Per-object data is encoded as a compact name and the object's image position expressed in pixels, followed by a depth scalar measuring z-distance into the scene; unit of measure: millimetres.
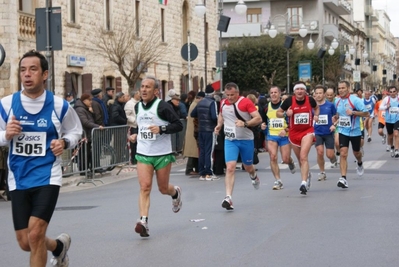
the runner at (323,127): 16105
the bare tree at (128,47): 30939
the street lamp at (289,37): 41344
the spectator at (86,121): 17906
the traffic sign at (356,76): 67375
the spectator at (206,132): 18219
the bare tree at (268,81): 53956
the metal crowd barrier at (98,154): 17531
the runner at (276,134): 15562
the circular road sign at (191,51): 27938
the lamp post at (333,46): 54656
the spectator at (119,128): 19500
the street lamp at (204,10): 30281
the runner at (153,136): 10211
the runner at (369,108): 28938
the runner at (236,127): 12867
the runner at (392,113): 22859
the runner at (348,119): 15531
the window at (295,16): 76081
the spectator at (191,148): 19273
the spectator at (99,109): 19156
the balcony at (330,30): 76188
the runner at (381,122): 24381
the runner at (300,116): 14438
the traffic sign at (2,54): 17125
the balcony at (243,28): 72625
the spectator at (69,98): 23091
